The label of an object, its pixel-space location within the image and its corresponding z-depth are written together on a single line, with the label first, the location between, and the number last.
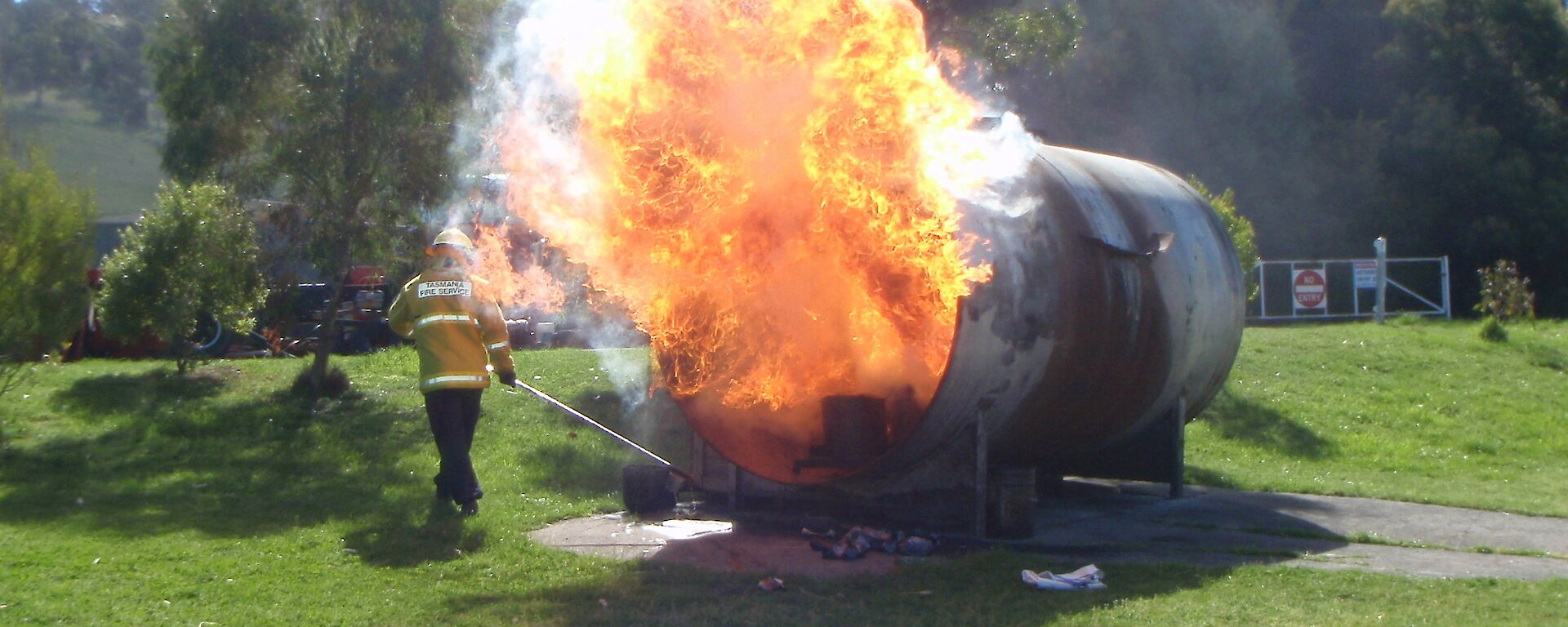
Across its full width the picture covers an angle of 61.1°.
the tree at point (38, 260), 10.29
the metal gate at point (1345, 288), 26.52
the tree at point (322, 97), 12.27
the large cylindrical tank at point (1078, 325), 7.82
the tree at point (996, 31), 15.20
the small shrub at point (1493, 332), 19.48
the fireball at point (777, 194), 7.57
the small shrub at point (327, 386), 12.90
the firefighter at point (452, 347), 8.66
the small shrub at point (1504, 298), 22.14
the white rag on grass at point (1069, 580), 6.88
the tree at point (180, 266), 12.65
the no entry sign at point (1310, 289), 26.39
